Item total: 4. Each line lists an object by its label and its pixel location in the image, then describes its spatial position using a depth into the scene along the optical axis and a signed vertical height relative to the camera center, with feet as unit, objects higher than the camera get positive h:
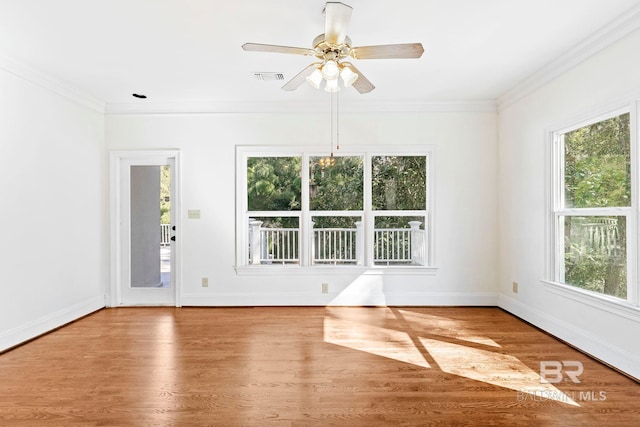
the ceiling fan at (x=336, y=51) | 7.09 +3.60
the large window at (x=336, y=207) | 14.78 +0.28
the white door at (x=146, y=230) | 14.84 -0.70
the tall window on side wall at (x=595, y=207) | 8.81 +0.17
